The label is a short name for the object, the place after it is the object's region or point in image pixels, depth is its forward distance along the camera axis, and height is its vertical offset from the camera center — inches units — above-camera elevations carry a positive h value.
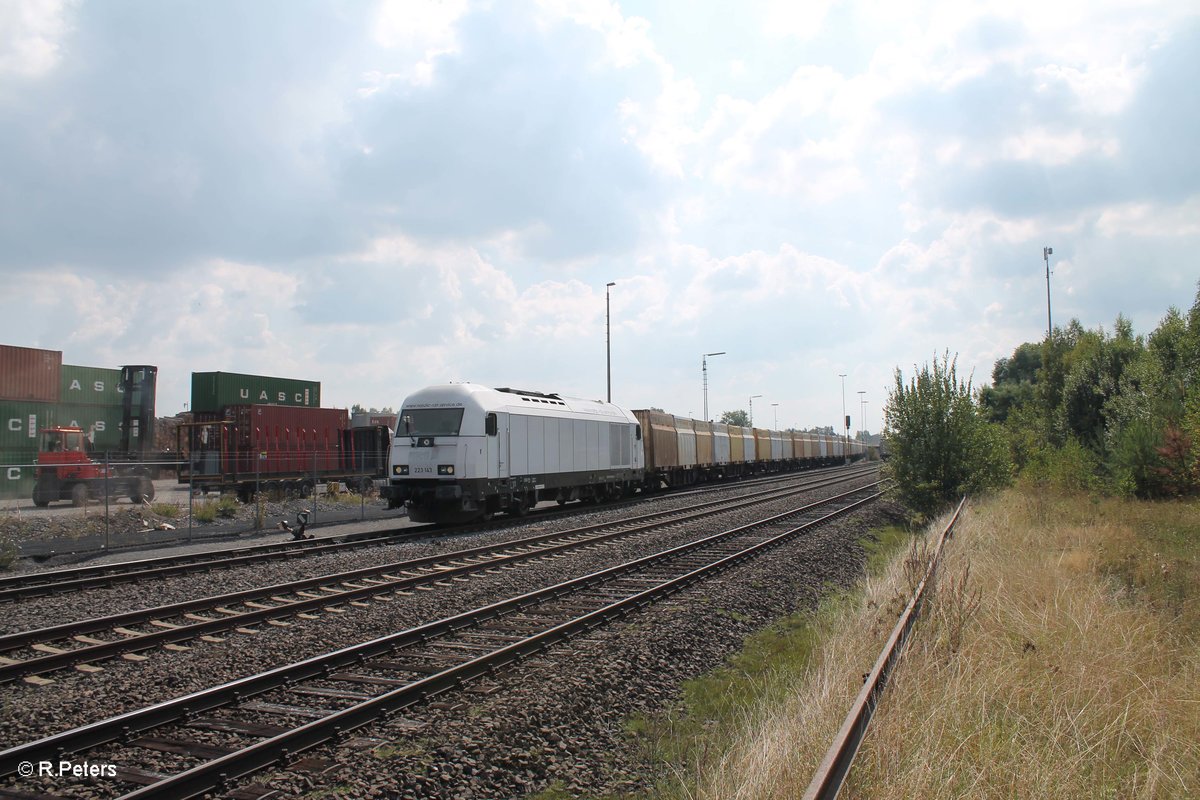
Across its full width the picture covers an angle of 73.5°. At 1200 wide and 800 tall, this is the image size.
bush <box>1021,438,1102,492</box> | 1055.0 -18.9
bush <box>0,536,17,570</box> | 542.9 -59.5
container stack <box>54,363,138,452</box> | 1478.8 +115.0
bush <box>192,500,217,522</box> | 836.6 -51.4
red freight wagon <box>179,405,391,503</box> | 1155.9 +20.9
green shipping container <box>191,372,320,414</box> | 1327.5 +128.7
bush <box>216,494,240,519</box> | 880.9 -49.8
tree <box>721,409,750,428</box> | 5718.5 +311.7
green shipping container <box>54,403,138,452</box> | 1453.0 +80.5
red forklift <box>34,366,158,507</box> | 1000.9 -14.5
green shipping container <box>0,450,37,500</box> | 960.9 -15.4
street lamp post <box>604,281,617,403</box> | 1474.3 +234.7
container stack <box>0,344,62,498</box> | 1267.2 +117.0
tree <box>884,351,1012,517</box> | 896.9 +15.2
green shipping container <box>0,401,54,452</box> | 1268.5 +64.1
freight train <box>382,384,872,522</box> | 762.8 +9.7
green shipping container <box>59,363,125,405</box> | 1486.2 +148.2
